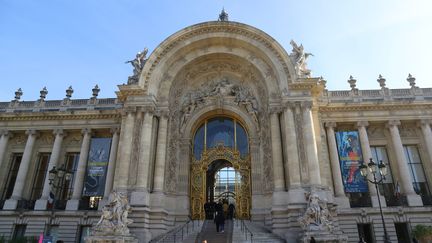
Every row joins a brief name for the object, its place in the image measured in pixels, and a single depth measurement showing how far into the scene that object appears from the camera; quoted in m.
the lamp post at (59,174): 13.13
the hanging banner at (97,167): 19.94
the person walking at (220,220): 14.33
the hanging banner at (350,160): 18.70
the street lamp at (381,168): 12.64
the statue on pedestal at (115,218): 13.19
